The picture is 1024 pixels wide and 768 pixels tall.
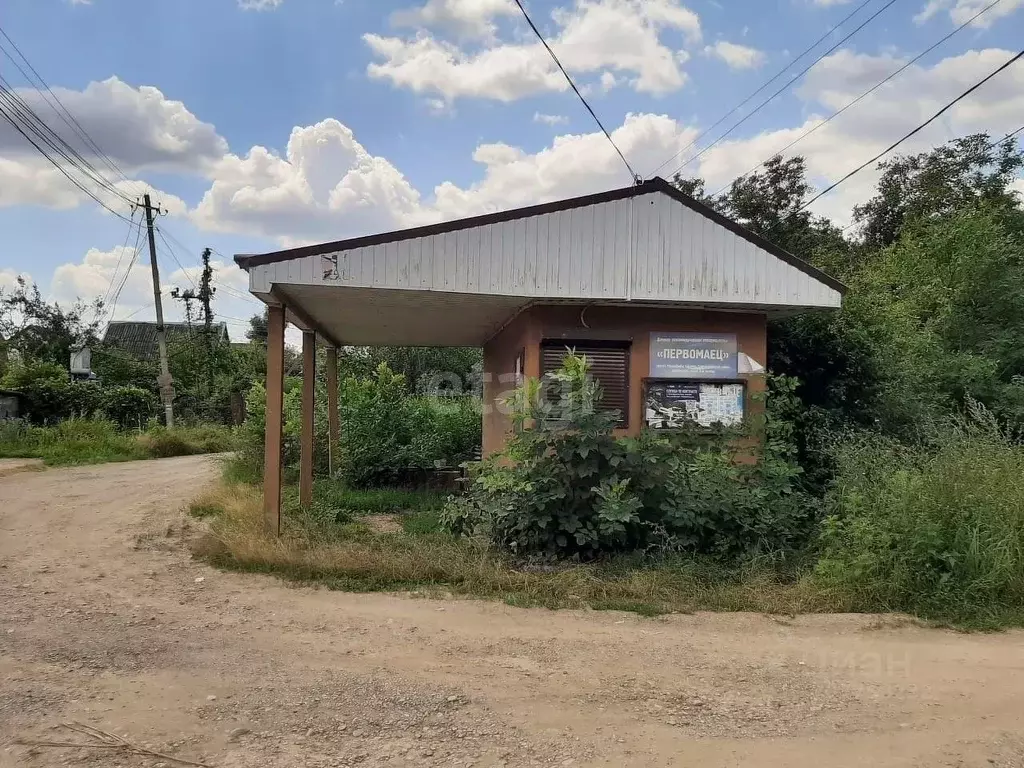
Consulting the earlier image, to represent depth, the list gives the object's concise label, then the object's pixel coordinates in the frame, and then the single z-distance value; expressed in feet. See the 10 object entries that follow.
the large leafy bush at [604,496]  21.31
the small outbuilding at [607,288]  23.38
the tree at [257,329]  158.59
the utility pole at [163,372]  73.78
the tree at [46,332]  107.65
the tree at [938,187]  62.64
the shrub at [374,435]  38.46
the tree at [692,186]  85.56
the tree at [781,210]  78.12
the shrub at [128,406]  73.72
